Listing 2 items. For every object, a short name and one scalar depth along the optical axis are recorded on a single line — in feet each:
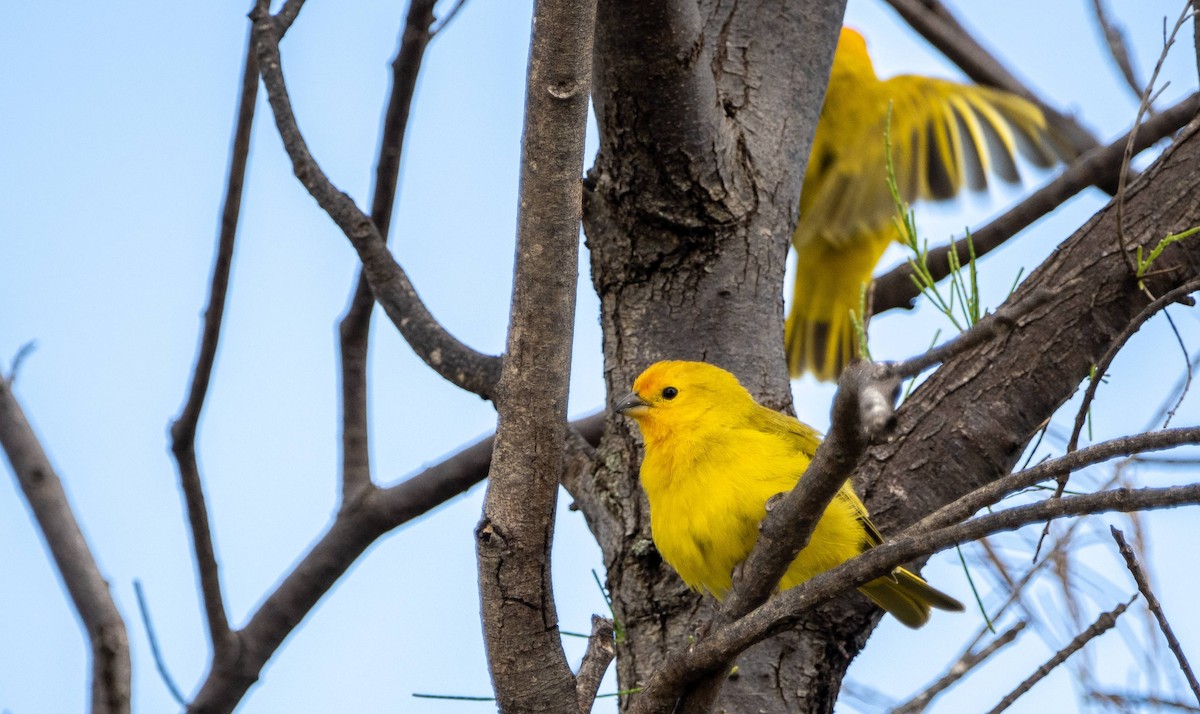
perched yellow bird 21.12
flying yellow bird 37.32
